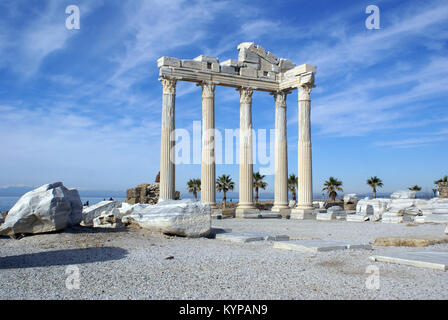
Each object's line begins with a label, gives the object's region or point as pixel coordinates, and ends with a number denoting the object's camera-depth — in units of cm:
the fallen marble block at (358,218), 2377
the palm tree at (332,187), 5762
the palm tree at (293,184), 5538
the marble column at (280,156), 2870
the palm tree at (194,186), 5722
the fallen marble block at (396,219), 2226
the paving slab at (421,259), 812
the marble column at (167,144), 2455
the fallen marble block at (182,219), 1306
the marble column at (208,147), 2570
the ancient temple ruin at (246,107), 2477
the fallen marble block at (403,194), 2969
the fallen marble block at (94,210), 1728
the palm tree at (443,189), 3569
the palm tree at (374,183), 6188
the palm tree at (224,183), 5322
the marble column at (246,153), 2722
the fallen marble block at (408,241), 1184
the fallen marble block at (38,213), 1209
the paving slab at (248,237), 1275
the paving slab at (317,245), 1062
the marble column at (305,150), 2728
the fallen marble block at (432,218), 2084
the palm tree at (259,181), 5543
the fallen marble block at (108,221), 1563
